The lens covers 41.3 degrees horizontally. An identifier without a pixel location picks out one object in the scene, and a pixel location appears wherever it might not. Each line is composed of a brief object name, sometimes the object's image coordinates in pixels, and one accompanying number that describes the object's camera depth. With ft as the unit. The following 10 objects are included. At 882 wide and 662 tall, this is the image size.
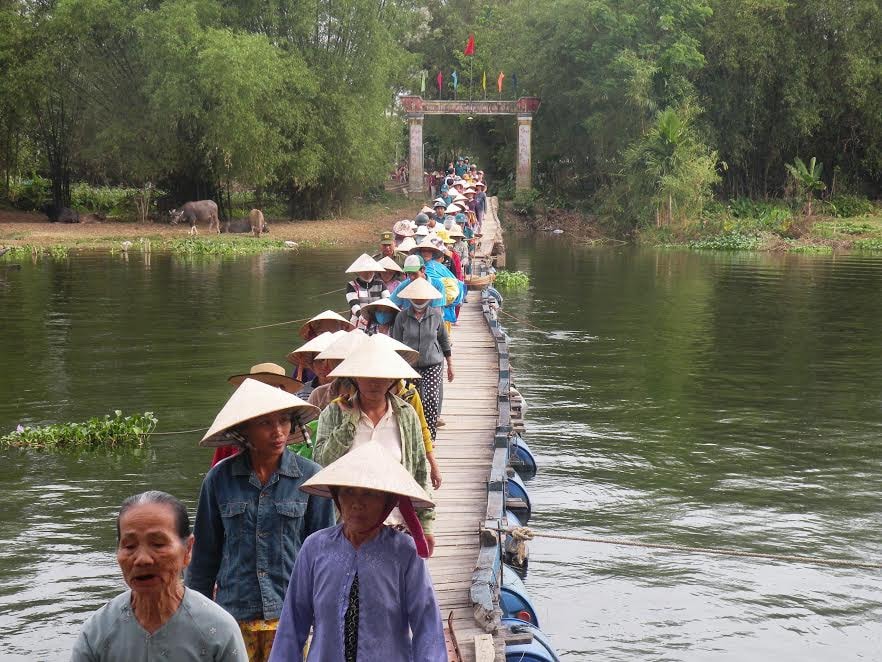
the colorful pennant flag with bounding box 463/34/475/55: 141.49
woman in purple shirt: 12.16
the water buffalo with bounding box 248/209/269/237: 119.24
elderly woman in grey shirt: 9.99
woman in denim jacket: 13.80
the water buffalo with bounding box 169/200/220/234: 121.29
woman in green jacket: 17.87
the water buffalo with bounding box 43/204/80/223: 125.39
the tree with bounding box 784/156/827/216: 135.44
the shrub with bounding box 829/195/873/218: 138.31
